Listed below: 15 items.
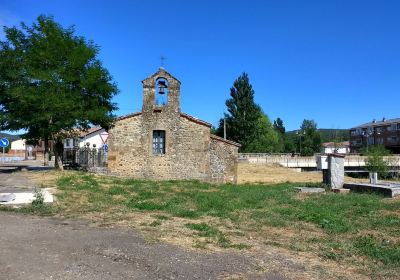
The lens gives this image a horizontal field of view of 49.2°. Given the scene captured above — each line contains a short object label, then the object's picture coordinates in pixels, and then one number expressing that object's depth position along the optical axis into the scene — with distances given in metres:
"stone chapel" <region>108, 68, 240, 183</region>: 27.98
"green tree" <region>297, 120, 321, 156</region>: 104.94
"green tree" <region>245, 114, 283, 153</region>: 83.69
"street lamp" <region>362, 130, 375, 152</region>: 131.19
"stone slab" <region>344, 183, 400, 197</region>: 15.48
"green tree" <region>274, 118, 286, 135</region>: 133.38
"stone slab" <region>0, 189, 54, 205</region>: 13.05
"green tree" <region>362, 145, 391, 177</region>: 53.31
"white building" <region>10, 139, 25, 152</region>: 135.75
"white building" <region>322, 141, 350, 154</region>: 134.12
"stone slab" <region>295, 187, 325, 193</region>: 18.02
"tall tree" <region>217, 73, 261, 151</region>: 81.12
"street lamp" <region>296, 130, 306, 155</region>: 109.91
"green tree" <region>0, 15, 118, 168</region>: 24.67
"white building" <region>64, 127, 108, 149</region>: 76.01
